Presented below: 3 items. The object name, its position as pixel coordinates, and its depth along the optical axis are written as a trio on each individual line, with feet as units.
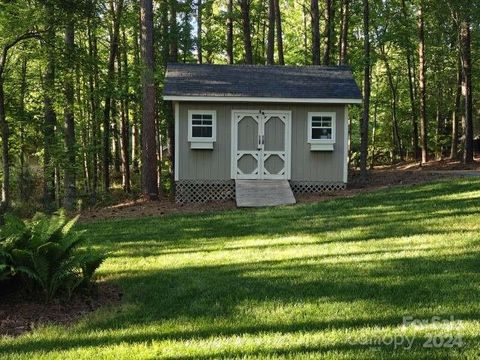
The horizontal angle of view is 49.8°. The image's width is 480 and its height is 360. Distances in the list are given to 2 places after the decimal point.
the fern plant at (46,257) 16.70
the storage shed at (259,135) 50.08
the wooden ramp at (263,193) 44.01
